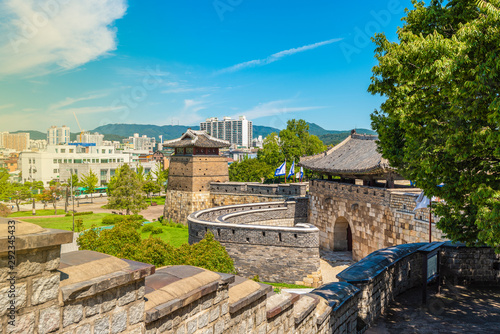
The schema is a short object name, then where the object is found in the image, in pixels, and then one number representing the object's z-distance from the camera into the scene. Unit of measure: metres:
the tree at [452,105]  5.00
